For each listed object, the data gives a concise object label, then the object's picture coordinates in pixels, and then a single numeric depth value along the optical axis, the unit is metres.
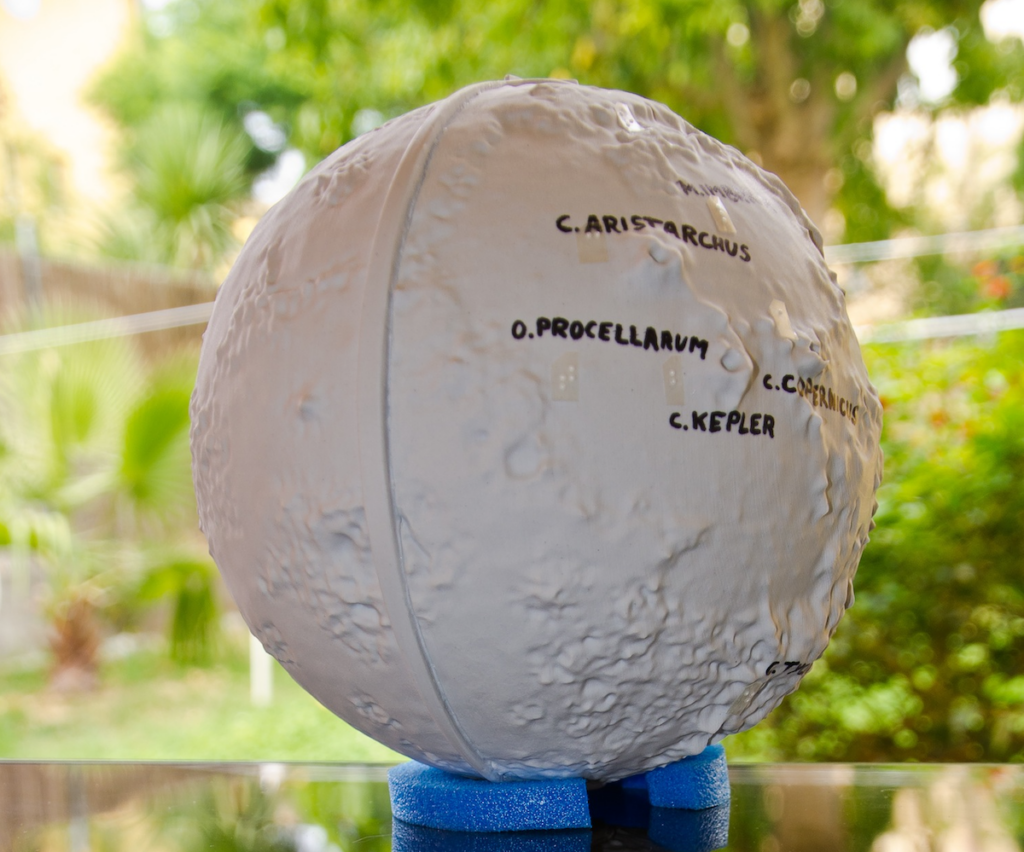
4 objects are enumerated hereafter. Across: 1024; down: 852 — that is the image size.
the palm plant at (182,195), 6.54
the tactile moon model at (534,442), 0.88
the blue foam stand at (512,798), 1.03
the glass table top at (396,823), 1.07
